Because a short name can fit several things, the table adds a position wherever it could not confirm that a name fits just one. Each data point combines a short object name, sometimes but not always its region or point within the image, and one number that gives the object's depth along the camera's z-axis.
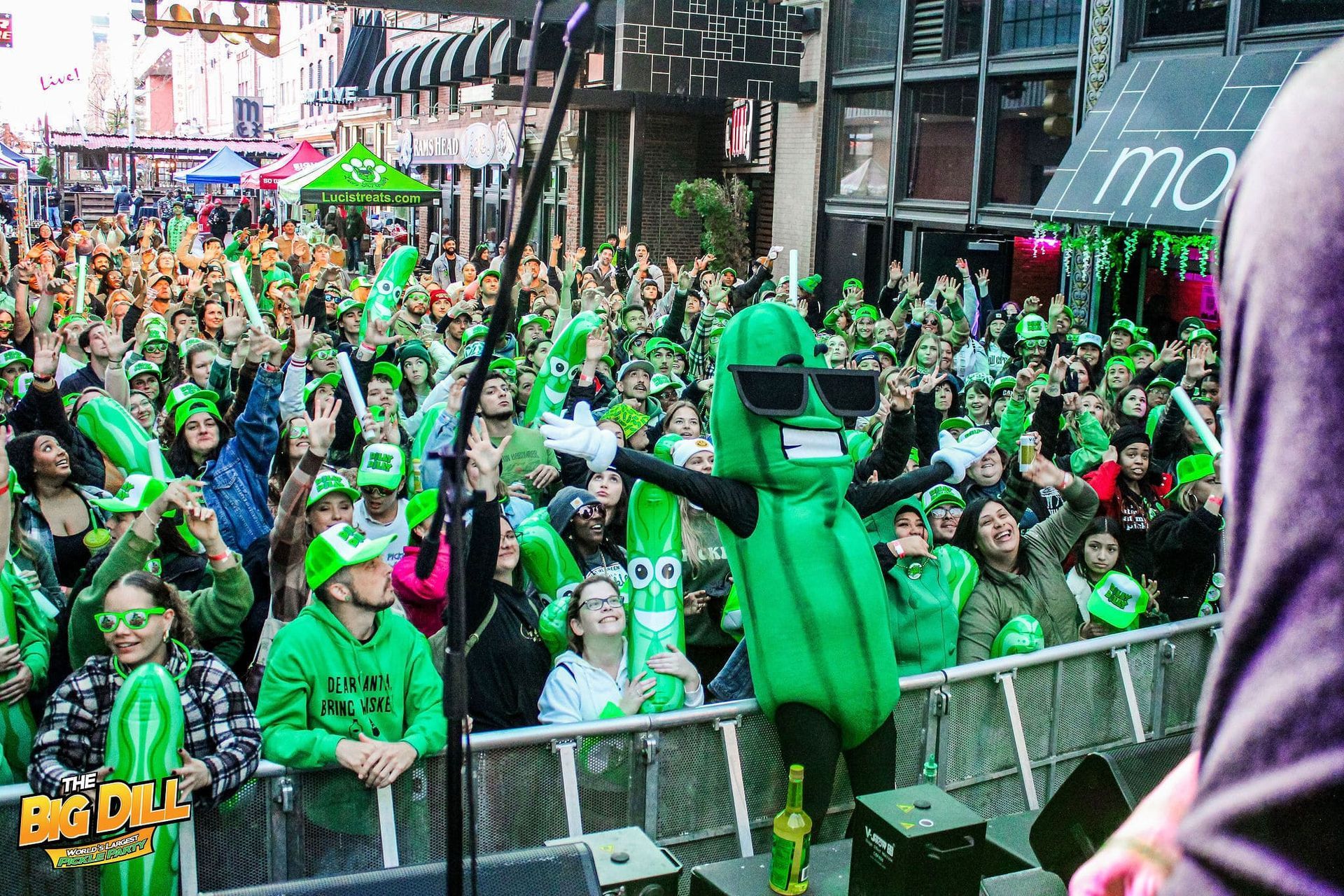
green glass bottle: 3.27
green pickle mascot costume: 4.32
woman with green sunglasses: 3.69
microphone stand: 1.78
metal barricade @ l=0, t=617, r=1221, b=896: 3.84
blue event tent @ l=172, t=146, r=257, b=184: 31.94
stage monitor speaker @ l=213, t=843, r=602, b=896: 2.88
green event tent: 18.27
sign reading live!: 27.38
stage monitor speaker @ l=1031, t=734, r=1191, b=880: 2.58
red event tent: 25.41
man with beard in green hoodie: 3.91
